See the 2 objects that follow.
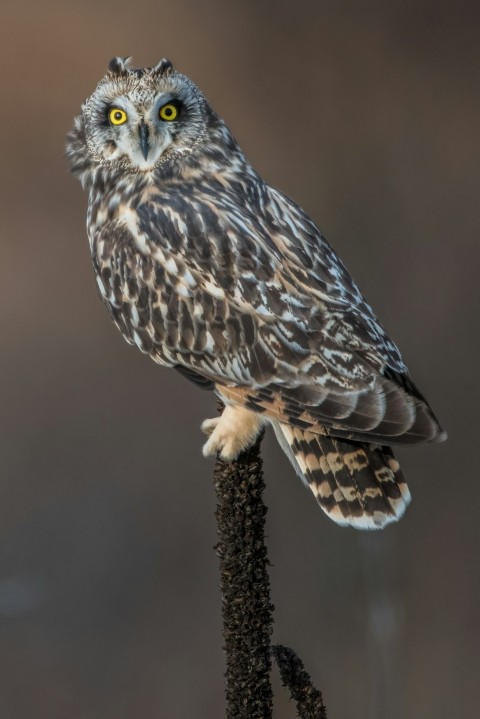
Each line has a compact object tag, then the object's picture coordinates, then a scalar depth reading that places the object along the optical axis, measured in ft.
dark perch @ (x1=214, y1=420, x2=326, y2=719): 28.41
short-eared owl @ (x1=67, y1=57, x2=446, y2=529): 28.51
